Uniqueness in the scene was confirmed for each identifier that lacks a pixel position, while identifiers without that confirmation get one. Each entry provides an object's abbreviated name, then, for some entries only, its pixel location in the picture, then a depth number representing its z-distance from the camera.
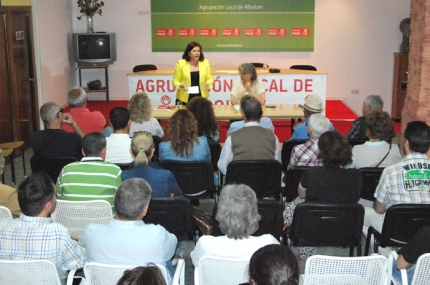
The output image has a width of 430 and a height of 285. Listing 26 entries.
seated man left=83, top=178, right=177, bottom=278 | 2.87
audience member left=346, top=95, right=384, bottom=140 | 5.64
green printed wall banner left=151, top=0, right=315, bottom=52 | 11.35
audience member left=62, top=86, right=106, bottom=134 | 5.82
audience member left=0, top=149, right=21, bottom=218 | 3.70
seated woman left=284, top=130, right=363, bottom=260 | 3.80
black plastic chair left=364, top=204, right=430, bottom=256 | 3.46
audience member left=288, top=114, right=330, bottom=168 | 4.52
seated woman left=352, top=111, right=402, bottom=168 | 4.45
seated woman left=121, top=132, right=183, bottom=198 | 3.86
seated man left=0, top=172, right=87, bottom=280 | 2.84
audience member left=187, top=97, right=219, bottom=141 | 5.41
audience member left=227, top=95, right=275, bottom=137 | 5.52
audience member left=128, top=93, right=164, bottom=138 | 5.64
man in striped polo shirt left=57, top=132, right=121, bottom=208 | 3.81
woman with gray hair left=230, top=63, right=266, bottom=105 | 7.12
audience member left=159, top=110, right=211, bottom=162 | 4.79
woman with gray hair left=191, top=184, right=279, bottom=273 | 2.88
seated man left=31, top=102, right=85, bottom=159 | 4.95
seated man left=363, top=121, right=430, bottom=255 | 3.63
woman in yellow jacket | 7.67
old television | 11.15
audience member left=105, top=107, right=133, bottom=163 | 4.82
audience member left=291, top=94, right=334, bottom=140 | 5.54
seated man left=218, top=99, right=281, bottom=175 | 4.81
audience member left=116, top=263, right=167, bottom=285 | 1.76
